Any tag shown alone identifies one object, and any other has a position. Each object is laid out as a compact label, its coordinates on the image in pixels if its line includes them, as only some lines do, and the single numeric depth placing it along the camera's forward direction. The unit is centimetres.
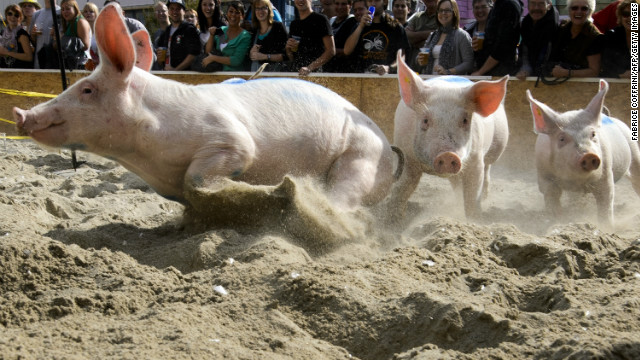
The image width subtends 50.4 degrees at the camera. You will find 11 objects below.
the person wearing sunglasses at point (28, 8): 1092
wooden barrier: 699
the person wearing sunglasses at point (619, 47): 662
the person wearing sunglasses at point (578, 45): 682
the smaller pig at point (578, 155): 496
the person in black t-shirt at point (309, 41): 750
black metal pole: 587
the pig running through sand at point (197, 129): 358
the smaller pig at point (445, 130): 443
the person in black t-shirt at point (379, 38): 748
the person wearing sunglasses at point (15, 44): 984
